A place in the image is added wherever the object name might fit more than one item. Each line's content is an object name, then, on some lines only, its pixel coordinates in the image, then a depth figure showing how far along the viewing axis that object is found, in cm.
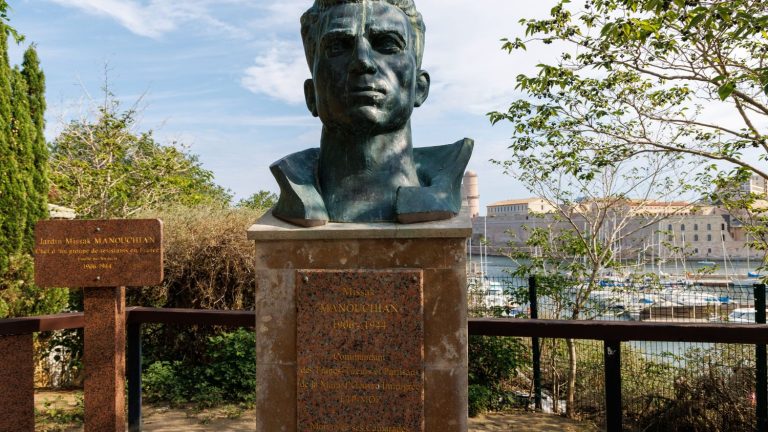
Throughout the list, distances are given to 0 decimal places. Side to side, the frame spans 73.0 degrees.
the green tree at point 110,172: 967
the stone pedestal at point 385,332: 251
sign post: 415
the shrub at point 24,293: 679
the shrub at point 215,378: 619
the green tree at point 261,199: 1493
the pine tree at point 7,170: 727
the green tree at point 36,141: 766
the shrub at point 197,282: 686
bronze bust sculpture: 264
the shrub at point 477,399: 545
